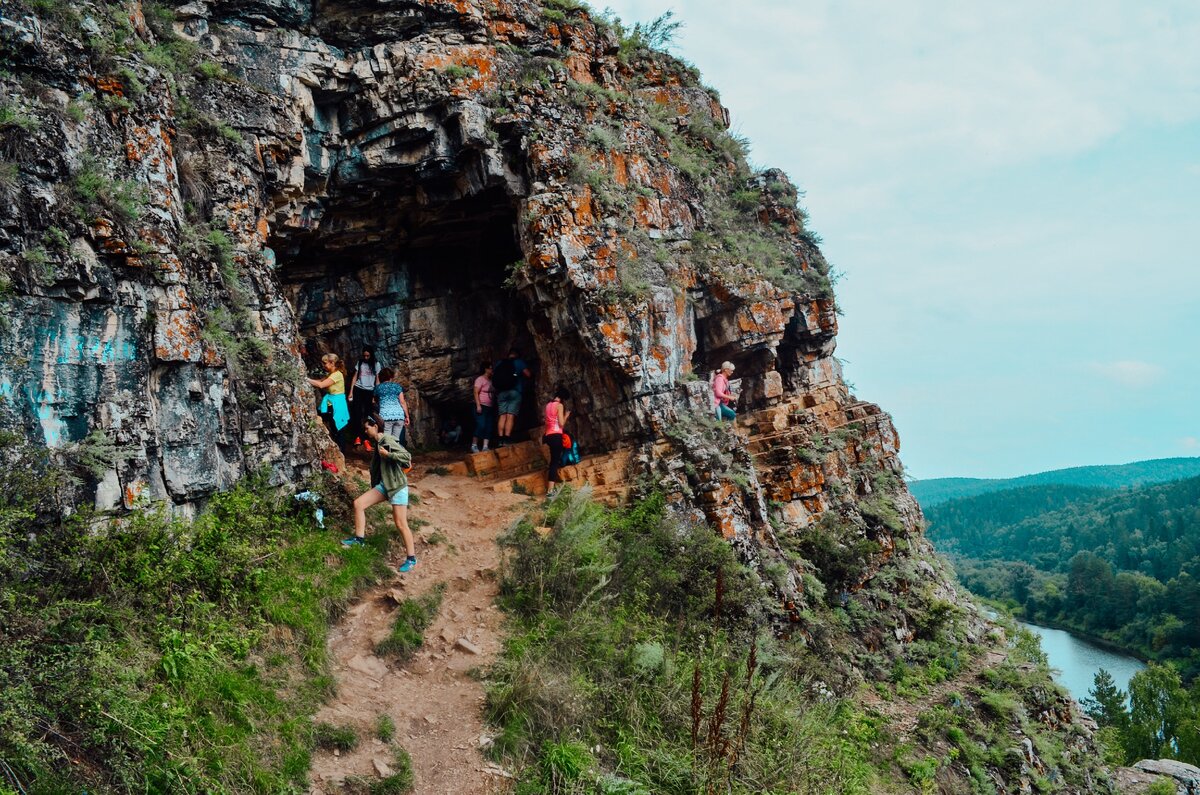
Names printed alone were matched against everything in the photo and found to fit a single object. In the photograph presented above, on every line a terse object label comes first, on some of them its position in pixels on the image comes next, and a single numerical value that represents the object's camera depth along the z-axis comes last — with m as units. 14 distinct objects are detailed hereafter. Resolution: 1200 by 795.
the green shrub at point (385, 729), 6.56
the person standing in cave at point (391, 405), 11.24
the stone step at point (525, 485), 12.37
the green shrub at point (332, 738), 6.25
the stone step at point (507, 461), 13.20
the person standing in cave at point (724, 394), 14.17
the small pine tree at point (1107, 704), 31.53
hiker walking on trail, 8.59
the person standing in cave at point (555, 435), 12.37
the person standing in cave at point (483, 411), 13.62
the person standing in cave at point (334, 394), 10.81
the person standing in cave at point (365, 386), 12.76
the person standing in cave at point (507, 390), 13.84
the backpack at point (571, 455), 12.72
